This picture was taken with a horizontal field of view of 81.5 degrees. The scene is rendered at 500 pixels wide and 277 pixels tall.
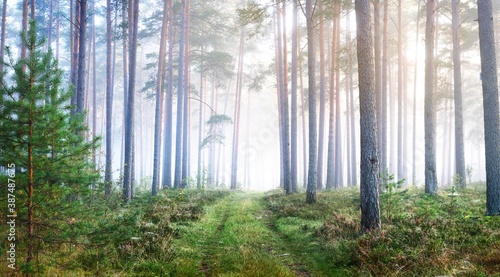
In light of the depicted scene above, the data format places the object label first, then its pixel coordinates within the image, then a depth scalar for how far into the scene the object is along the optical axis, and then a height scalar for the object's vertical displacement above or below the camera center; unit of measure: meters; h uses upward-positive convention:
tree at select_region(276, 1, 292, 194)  17.85 +1.78
